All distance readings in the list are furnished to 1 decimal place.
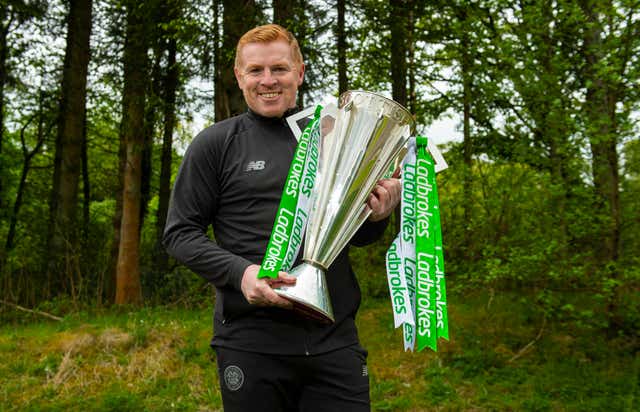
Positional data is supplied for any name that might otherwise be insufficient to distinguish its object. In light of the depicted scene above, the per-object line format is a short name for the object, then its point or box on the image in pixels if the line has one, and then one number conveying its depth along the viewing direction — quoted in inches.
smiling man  70.3
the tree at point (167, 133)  418.8
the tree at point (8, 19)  469.7
